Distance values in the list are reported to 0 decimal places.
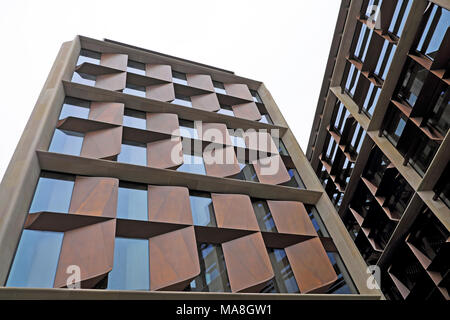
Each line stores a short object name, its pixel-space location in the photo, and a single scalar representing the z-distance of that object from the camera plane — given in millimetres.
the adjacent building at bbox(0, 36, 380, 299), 8367
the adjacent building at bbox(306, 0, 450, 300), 14062
